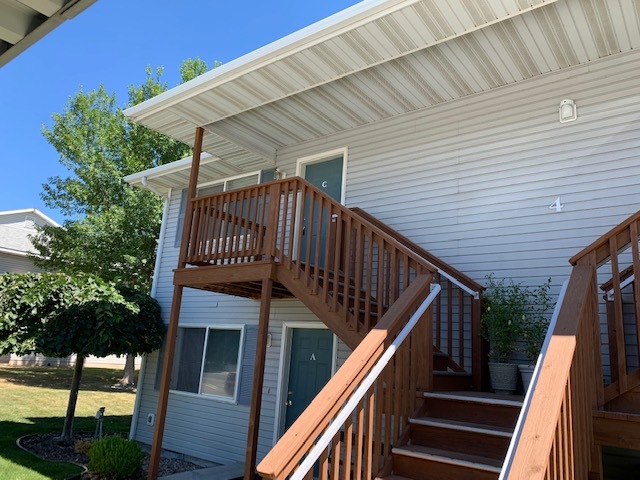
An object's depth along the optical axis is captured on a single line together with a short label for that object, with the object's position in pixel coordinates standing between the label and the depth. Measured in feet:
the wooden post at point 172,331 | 20.71
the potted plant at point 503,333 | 15.02
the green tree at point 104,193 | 56.39
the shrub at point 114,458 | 20.75
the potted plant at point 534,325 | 14.92
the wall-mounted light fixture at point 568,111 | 18.54
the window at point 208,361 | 27.94
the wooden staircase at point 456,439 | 10.52
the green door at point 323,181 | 25.58
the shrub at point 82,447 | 26.30
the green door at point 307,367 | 23.91
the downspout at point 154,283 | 31.73
